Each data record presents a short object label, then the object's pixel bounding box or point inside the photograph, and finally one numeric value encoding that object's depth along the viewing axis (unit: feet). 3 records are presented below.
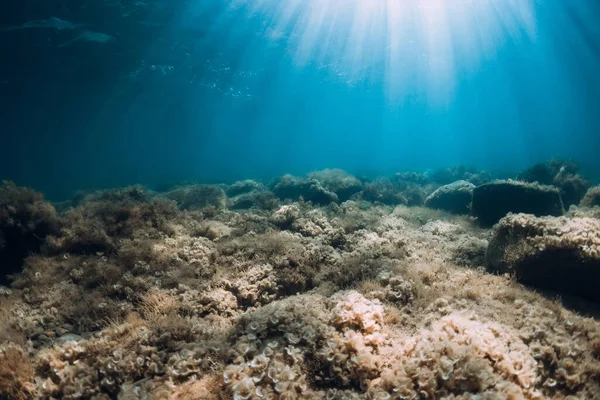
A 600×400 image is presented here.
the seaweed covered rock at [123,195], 36.43
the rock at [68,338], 14.99
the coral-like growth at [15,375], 12.25
